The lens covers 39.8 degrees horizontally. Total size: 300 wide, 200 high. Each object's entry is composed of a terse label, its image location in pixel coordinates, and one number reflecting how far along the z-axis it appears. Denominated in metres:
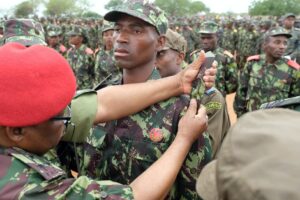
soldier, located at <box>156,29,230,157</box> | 2.86
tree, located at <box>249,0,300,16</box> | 42.94
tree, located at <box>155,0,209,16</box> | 59.14
